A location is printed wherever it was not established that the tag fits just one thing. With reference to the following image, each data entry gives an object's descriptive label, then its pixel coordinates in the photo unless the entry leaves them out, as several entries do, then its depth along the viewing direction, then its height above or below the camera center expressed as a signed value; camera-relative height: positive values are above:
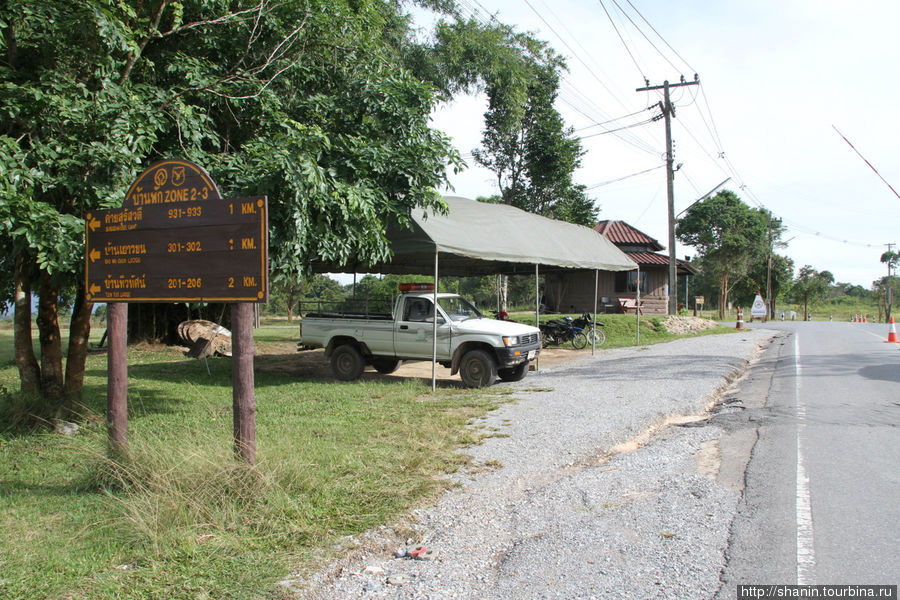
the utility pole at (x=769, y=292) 49.22 +1.29
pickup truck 11.66 -0.58
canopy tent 11.43 +1.40
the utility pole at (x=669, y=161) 26.92 +6.33
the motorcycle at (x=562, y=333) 20.08 -0.79
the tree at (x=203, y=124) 6.97 +2.40
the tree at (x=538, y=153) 28.97 +7.51
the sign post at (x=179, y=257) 5.25 +0.46
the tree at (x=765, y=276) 52.94 +2.74
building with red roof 32.56 +1.28
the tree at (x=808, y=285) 57.53 +2.14
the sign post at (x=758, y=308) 34.88 +0.02
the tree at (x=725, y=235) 49.12 +6.31
